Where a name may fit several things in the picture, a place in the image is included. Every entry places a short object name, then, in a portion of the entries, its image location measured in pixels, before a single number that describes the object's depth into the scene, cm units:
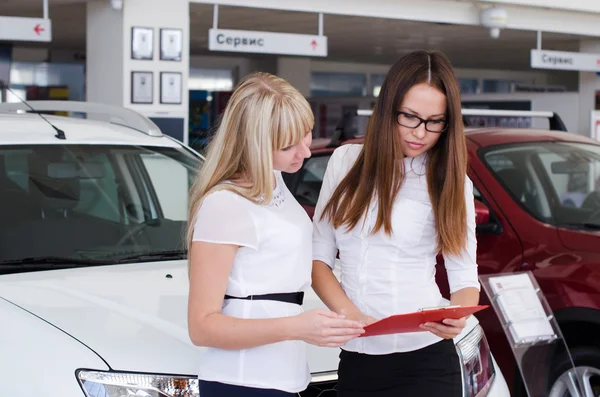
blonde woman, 193
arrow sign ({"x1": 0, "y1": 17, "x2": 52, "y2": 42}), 875
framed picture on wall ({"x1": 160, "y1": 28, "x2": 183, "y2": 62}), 987
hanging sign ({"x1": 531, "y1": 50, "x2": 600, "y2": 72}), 1258
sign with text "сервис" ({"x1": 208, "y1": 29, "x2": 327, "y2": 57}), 998
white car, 242
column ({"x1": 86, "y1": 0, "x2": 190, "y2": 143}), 970
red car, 415
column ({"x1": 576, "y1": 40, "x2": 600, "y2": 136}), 1486
